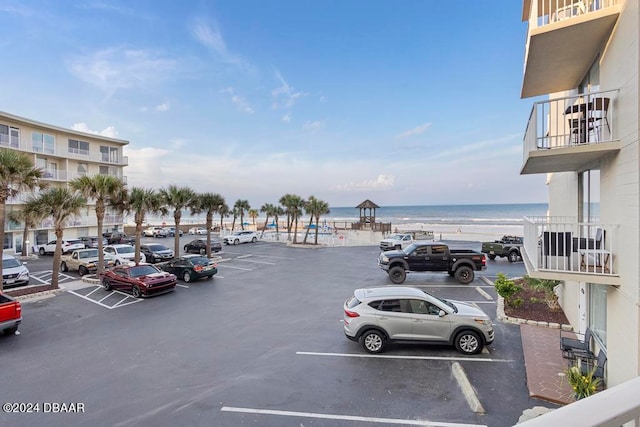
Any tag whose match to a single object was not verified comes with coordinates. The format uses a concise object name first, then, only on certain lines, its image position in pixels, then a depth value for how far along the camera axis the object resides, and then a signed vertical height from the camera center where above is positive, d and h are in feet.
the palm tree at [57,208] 53.52 +1.01
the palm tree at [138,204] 67.05 +1.98
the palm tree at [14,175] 46.16 +5.51
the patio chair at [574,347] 24.06 -9.85
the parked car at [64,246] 92.89 -8.99
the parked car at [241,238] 124.57 -9.08
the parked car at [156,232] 157.87 -8.63
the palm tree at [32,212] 53.42 +0.38
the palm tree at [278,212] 147.54 +0.56
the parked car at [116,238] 113.39 -8.45
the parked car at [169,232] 161.72 -8.70
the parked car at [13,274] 54.61 -9.73
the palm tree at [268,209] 157.38 +2.04
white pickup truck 94.73 -8.49
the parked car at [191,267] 59.62 -9.70
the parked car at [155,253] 82.12 -9.59
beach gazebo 152.33 +3.10
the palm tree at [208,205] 85.15 +2.26
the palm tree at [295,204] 126.31 +3.43
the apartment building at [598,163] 18.38 +3.67
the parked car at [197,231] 165.64 -8.81
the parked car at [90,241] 99.35 -8.26
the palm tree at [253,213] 208.48 +0.23
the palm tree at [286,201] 126.82 +4.45
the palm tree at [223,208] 91.25 +1.51
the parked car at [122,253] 72.74 -8.77
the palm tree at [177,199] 75.87 +3.45
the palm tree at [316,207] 121.84 +2.19
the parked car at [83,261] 66.23 -9.54
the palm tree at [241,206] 186.70 +4.12
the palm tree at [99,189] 59.52 +4.46
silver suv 28.43 -9.42
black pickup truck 55.98 -8.11
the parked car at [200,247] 96.12 -9.71
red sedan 49.49 -9.98
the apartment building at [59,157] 96.02 +19.00
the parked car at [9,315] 33.06 -9.98
